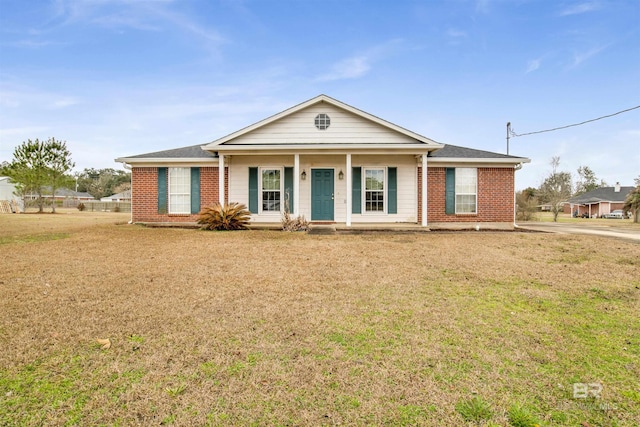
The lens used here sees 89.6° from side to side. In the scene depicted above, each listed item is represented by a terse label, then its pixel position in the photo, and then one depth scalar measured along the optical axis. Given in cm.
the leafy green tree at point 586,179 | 6394
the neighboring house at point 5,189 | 4441
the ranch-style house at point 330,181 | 1284
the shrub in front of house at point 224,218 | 1130
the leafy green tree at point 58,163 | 2866
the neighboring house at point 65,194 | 3308
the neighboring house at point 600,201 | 4528
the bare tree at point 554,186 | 3252
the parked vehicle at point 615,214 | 4050
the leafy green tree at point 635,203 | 2378
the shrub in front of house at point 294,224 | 1133
